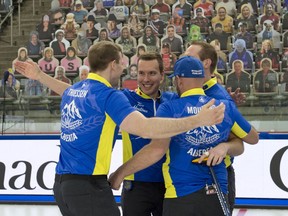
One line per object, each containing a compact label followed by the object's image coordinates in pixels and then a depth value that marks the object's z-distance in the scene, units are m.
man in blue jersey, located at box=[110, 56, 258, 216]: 3.34
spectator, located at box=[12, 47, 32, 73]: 12.93
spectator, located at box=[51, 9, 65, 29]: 14.38
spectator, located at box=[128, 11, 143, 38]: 13.05
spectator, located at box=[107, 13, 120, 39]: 13.24
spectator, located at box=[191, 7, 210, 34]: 12.60
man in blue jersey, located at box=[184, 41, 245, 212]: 3.78
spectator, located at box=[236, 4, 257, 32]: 12.47
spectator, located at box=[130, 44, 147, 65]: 11.79
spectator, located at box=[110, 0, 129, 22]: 13.61
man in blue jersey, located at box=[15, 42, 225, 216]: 3.38
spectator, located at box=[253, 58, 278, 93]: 9.02
